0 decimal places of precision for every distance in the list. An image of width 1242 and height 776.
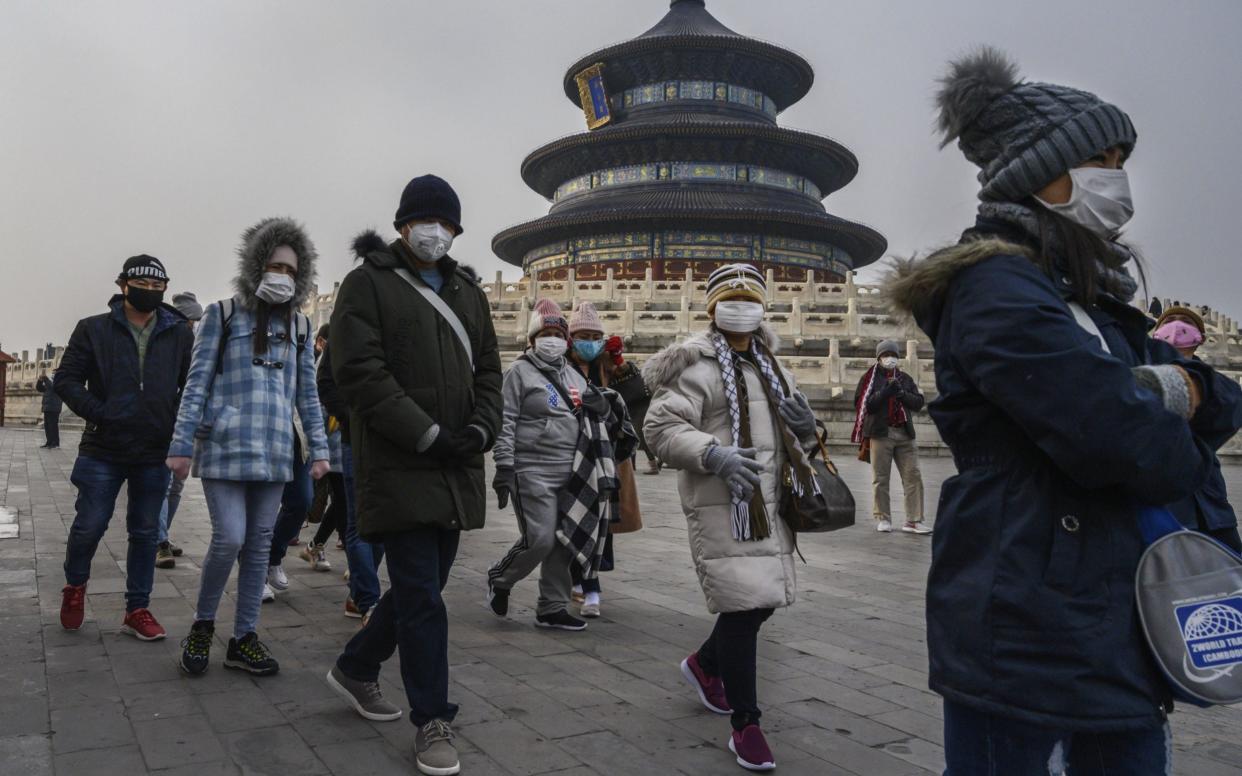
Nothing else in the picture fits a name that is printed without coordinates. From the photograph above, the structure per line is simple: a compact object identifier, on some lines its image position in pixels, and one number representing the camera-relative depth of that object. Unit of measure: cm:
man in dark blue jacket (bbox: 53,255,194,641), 446
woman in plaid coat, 387
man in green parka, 304
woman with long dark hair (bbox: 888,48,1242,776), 154
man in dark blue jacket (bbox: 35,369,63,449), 2002
